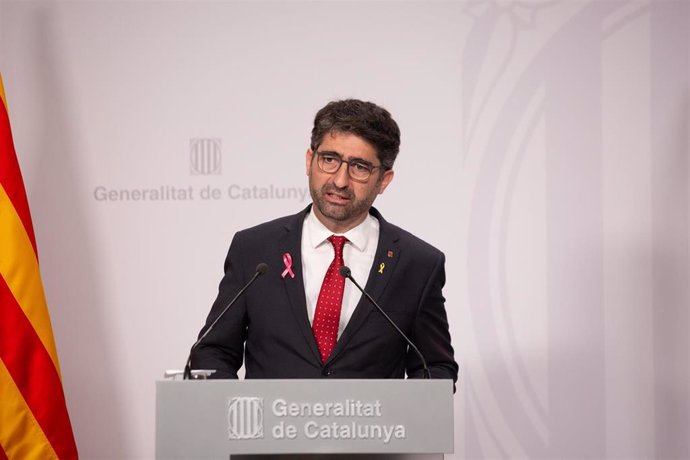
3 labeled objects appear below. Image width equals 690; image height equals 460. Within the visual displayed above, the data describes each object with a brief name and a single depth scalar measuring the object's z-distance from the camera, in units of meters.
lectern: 3.65
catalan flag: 6.62
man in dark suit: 5.34
